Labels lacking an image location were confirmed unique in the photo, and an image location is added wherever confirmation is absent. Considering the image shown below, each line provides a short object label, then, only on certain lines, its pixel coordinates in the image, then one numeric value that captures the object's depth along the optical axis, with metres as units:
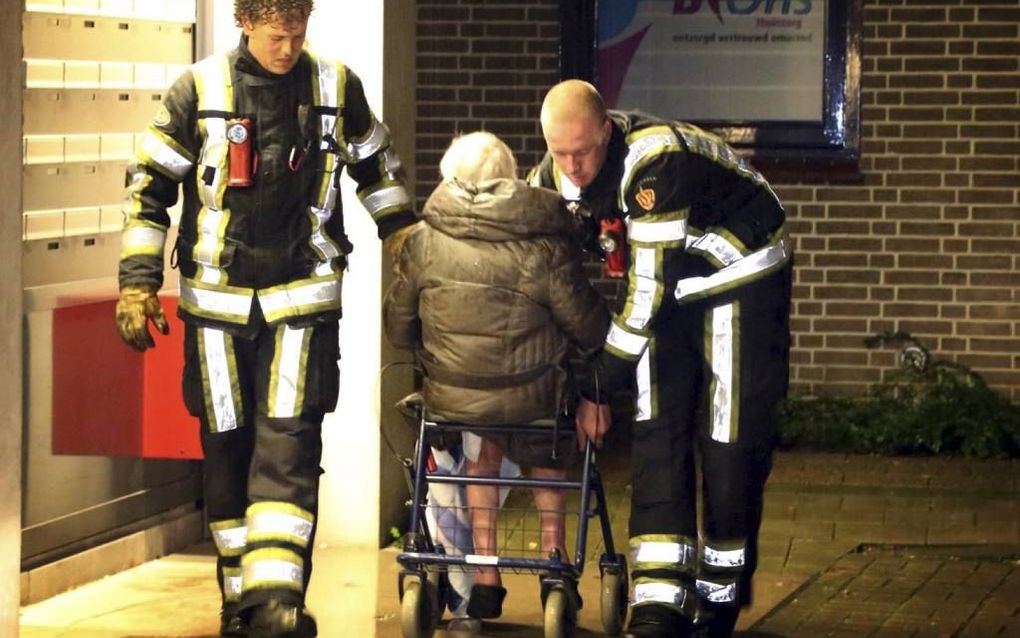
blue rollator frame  12.10
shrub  20.39
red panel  14.23
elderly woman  12.04
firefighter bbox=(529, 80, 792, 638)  12.24
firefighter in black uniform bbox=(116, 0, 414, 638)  12.12
